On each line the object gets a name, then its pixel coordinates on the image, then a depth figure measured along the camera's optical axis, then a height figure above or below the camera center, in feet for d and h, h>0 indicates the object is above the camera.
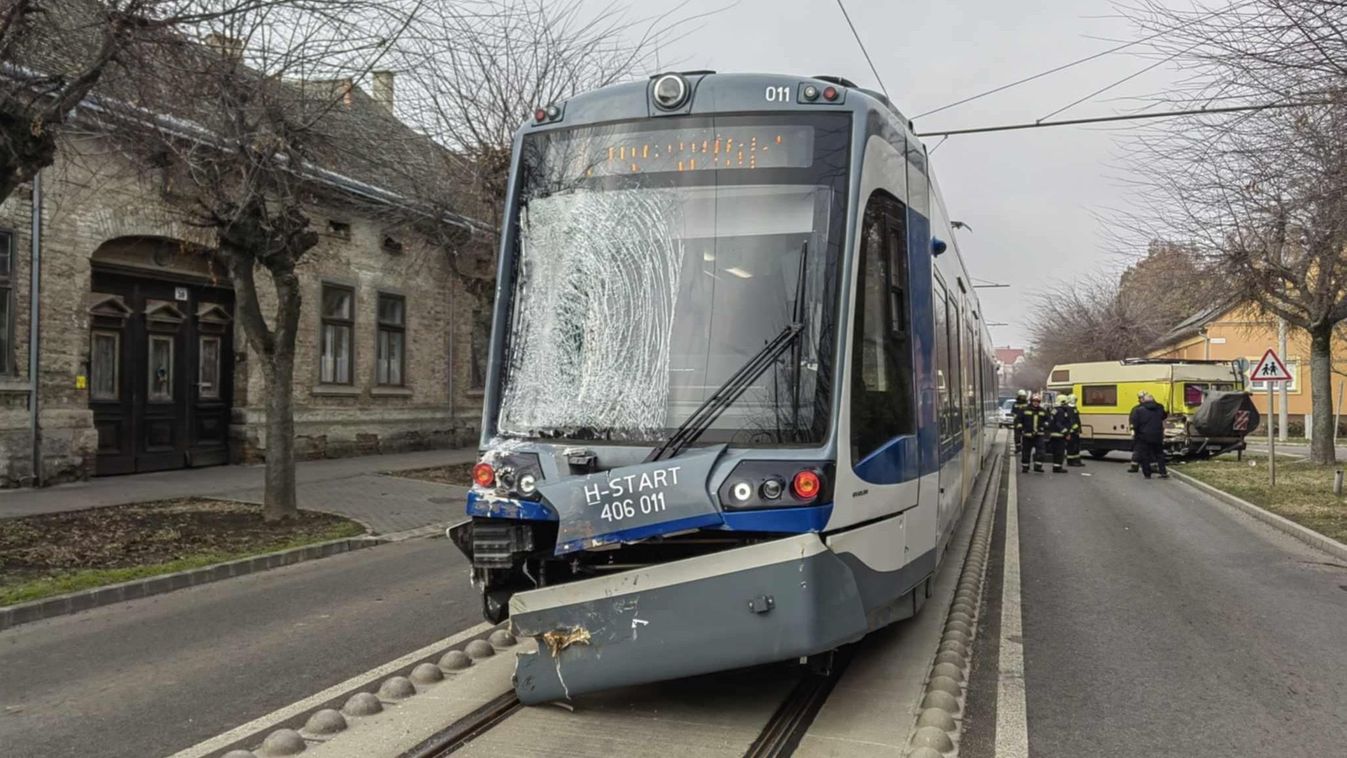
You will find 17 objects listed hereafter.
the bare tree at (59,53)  26.14 +9.52
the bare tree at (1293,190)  27.58 +9.50
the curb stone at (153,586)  23.81 -5.71
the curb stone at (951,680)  14.43 -5.28
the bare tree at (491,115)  54.44 +16.08
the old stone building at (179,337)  44.42 +3.08
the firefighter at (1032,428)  71.33 -2.39
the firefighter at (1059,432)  72.04 -2.70
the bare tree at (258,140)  31.65 +9.31
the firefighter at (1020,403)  72.42 -0.54
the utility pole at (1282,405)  90.03 -0.73
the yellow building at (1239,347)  129.59 +8.47
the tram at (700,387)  14.33 +0.10
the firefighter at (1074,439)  74.43 -3.41
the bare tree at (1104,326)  160.66 +12.54
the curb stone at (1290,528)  35.86 -5.59
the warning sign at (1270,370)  60.03 +1.82
